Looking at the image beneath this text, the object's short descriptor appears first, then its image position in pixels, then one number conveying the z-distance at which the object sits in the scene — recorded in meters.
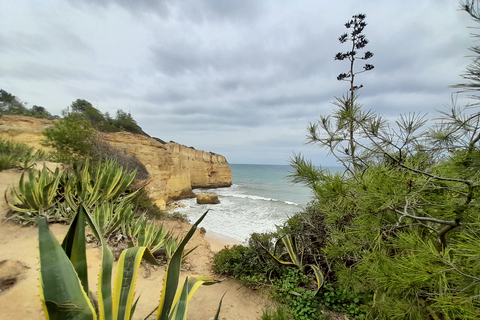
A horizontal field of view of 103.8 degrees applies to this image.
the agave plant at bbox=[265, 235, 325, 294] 2.99
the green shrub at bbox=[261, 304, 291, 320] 2.08
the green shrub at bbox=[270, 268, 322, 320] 2.24
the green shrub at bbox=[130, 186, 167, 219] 6.21
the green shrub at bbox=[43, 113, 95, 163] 7.50
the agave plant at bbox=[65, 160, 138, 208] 3.84
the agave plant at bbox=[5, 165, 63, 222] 3.49
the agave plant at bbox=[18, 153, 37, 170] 5.62
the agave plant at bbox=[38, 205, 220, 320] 0.79
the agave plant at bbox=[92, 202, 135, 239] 3.18
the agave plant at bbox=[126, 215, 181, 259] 3.31
